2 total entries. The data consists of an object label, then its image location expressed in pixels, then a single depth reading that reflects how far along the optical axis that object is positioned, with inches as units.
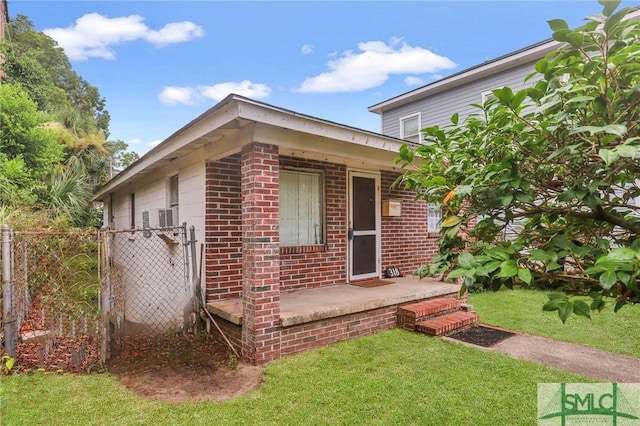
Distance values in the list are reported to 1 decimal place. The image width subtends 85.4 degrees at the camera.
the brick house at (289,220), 148.8
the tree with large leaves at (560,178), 42.7
